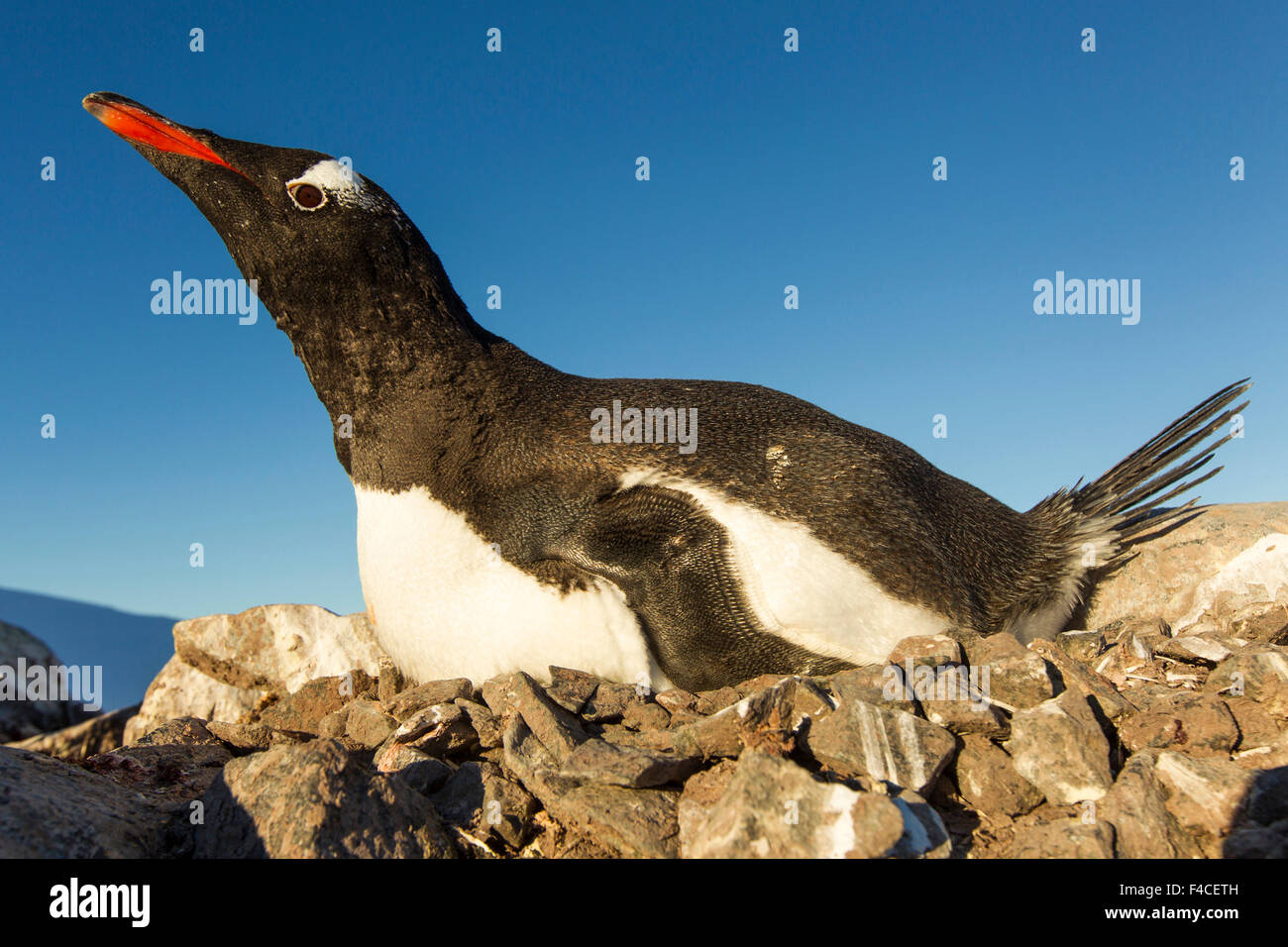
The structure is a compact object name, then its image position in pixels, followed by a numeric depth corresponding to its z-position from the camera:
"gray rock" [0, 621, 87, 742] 10.31
